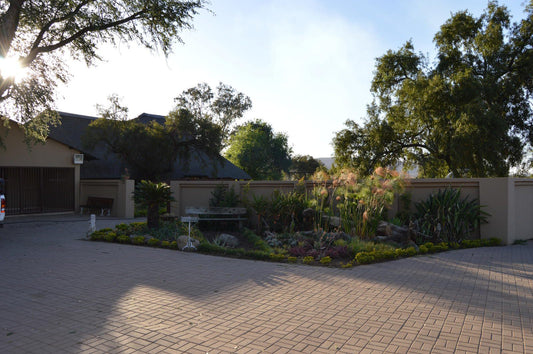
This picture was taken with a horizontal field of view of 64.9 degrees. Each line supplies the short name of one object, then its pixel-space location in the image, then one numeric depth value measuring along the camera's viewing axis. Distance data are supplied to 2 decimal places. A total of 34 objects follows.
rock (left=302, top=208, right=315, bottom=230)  12.76
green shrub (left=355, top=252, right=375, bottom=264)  8.65
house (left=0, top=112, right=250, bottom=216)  19.78
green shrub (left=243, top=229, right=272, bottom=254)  10.30
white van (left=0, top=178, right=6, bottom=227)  12.03
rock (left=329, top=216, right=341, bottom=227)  11.83
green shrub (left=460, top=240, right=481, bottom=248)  10.81
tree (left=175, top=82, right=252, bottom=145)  43.50
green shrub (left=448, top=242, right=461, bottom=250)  10.71
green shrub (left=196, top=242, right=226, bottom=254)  9.88
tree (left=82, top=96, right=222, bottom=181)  27.12
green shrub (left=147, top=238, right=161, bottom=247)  11.02
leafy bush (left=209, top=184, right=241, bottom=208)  15.02
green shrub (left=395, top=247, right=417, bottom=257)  9.41
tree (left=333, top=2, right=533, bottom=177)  20.25
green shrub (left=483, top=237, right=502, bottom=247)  11.10
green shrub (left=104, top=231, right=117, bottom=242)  11.88
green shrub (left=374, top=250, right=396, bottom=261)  8.94
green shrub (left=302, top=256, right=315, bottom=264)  8.78
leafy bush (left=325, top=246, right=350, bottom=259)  9.11
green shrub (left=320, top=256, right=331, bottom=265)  8.61
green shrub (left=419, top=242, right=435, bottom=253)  10.12
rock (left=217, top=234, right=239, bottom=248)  11.13
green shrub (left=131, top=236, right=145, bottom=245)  11.34
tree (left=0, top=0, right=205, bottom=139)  15.82
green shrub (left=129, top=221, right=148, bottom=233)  13.20
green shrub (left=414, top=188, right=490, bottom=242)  11.26
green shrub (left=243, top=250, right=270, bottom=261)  9.23
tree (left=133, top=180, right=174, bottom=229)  13.27
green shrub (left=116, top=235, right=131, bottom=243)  11.70
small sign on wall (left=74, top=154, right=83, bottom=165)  21.83
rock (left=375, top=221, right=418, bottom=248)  10.69
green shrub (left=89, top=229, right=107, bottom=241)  12.15
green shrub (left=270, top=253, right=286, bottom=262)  9.05
